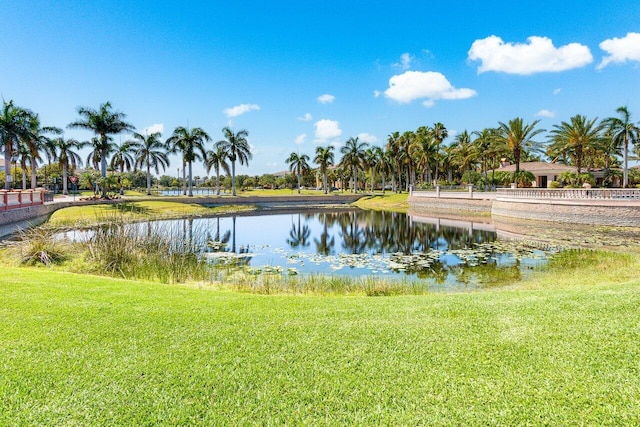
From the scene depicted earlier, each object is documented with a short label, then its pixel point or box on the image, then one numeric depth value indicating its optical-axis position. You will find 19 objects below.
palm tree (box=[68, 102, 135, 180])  42.28
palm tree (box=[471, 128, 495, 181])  52.73
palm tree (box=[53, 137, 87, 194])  53.66
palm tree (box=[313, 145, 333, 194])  74.81
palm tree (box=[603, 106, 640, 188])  43.22
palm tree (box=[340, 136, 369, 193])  70.88
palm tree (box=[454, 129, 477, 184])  57.42
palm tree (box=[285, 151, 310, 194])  79.79
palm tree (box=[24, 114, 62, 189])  37.56
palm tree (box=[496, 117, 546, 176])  43.31
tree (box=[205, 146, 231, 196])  62.53
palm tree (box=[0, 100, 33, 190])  35.62
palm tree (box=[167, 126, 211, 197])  55.59
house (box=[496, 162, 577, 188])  51.91
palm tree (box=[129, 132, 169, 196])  53.72
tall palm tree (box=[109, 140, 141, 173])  53.36
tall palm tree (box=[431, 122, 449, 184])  68.62
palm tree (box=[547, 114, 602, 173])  44.22
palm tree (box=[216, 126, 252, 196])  62.41
